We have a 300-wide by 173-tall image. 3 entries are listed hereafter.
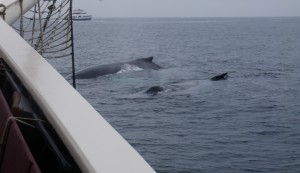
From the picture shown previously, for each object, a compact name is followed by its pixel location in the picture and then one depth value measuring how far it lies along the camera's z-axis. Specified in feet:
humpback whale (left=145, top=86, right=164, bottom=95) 110.74
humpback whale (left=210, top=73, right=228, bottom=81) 133.59
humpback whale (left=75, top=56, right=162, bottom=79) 137.80
